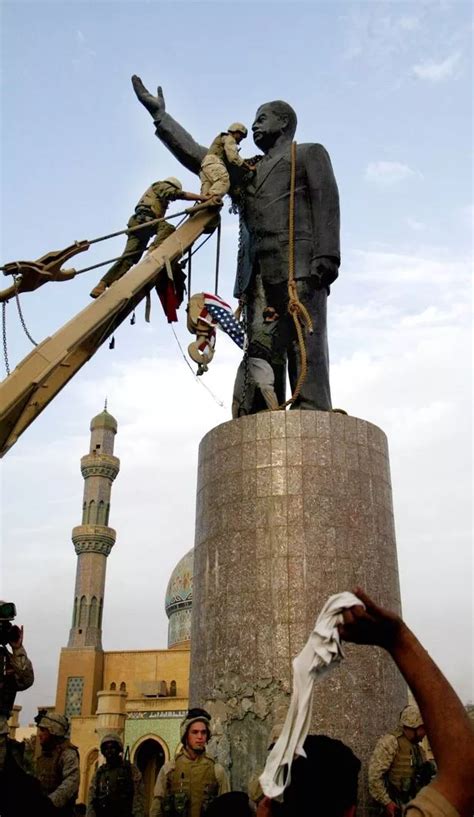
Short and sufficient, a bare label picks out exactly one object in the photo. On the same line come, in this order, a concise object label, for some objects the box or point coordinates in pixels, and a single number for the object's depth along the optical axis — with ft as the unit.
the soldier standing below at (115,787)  17.22
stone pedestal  18.66
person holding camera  14.94
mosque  82.23
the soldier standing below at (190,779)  15.43
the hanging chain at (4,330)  23.81
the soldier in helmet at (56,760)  16.48
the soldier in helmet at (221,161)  27.30
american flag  26.03
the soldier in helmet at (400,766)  16.26
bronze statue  25.67
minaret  108.17
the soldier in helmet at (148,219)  27.94
